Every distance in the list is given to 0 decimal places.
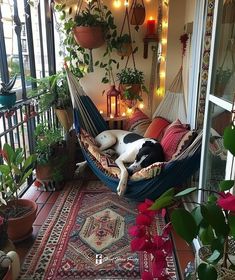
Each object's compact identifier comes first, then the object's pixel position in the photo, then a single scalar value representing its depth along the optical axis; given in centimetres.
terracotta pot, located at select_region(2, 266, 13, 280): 131
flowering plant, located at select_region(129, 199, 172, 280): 86
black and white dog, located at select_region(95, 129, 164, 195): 217
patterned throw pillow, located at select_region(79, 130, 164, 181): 198
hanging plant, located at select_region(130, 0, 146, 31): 289
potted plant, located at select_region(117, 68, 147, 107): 300
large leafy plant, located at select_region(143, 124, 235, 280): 72
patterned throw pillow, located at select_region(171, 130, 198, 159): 199
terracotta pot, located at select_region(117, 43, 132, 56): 308
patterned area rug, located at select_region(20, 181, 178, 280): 159
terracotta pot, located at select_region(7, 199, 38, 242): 179
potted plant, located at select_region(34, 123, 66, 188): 247
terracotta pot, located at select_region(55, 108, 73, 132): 277
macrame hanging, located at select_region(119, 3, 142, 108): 301
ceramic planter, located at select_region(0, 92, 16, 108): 189
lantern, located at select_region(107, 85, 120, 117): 308
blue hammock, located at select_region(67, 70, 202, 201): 190
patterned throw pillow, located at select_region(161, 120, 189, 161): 211
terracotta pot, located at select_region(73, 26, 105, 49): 279
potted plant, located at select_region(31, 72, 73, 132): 262
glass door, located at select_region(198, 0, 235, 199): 132
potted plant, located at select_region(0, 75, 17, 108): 189
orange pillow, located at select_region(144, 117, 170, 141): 256
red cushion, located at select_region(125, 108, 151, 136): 289
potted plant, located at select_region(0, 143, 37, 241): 172
